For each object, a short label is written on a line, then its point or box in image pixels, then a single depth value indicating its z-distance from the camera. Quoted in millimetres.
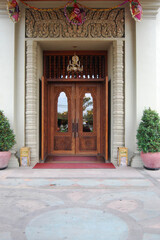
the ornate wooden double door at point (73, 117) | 6965
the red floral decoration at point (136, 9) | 5035
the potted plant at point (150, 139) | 5035
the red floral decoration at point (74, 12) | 5230
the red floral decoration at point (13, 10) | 5121
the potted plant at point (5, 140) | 5066
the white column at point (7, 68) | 5469
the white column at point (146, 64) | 5488
